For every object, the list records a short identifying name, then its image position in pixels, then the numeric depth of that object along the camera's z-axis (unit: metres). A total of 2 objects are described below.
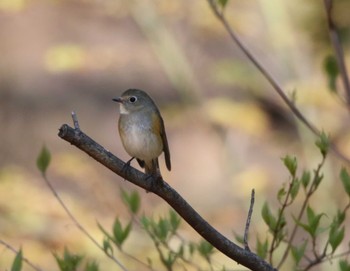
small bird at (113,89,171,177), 5.96
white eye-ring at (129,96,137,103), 6.51
